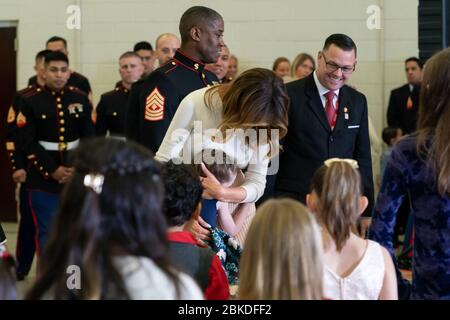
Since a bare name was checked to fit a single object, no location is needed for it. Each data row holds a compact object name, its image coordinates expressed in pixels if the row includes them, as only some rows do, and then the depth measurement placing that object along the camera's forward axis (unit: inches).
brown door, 374.0
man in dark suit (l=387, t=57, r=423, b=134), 334.6
